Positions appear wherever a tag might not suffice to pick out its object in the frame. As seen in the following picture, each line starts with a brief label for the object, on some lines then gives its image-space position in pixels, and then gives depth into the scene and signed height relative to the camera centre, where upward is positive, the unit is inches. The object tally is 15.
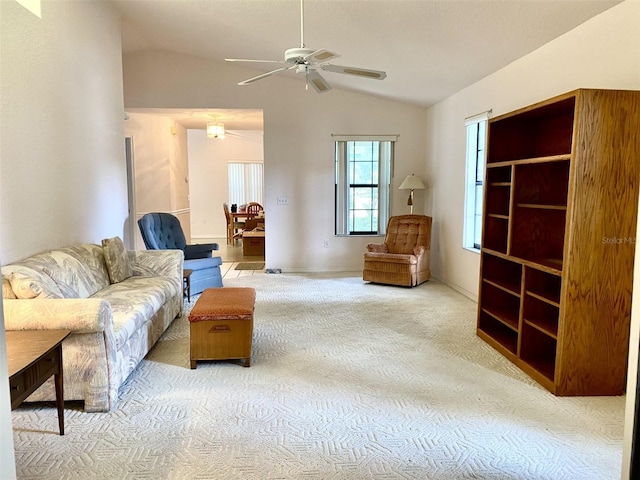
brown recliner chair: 220.8 -28.7
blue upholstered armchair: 193.6 -24.0
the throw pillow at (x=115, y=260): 151.3 -21.8
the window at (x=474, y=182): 196.9 +8.6
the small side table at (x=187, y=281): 188.6 -36.4
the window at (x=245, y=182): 468.8 +18.7
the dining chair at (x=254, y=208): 413.7 -8.7
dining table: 402.3 -15.1
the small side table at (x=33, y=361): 68.7 -27.4
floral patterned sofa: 93.4 -29.4
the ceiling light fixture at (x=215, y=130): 297.6 +48.0
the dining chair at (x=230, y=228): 399.5 -27.6
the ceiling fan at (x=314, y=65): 111.3 +37.1
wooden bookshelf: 100.0 -14.7
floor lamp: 245.1 +9.2
